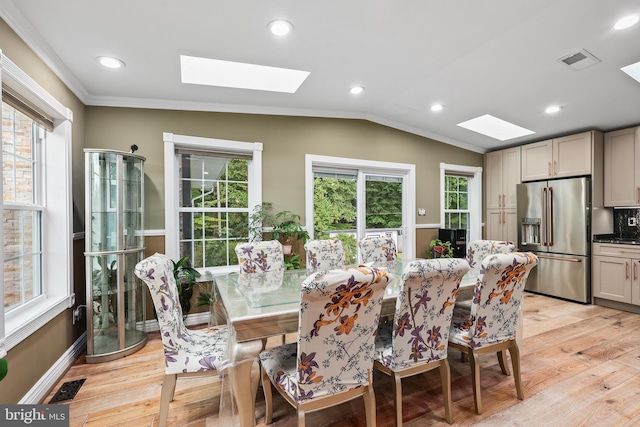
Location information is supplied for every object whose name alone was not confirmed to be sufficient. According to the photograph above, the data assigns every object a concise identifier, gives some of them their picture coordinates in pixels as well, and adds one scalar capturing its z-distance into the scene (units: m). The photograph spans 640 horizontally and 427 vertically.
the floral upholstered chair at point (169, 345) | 1.66
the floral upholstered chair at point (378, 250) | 3.33
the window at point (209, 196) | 3.36
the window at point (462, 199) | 5.17
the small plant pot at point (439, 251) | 4.57
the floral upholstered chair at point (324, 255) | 3.04
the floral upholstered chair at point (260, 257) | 2.80
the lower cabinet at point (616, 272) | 3.72
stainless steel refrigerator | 4.10
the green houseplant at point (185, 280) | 3.19
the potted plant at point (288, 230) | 3.65
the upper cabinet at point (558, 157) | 4.12
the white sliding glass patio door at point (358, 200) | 4.20
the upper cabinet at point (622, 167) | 3.87
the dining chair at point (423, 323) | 1.59
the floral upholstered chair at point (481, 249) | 2.77
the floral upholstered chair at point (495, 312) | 1.82
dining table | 1.51
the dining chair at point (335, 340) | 1.31
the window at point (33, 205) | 1.98
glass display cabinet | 2.66
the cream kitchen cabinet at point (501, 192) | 4.96
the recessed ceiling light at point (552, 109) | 3.59
